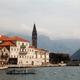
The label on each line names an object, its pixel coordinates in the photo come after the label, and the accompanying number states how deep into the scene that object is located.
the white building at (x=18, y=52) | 132.12
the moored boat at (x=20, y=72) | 87.56
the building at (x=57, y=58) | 185.11
